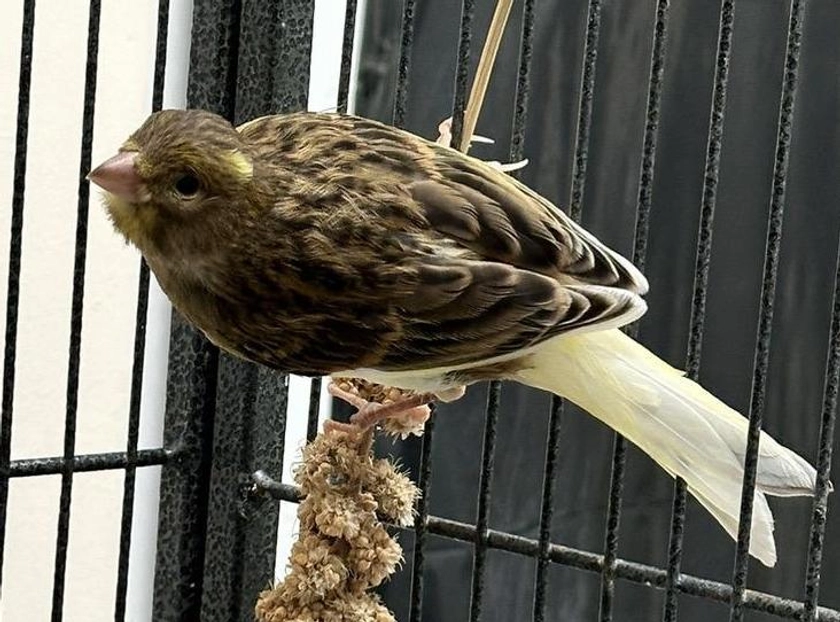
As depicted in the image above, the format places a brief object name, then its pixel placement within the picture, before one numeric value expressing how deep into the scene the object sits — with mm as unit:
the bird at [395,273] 283
